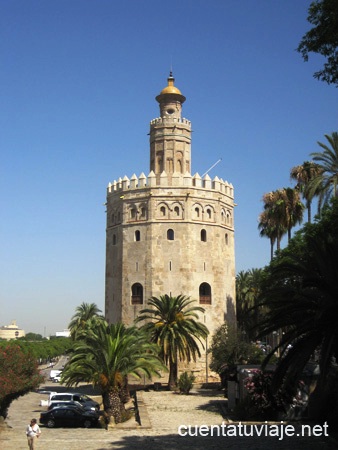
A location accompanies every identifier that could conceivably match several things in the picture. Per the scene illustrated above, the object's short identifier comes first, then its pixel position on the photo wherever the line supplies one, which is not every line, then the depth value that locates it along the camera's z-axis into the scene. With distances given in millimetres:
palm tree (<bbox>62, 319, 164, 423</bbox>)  24375
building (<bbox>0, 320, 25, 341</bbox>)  189500
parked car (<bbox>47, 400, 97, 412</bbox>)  25734
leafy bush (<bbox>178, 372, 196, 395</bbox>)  32875
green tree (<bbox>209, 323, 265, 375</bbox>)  33156
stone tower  39844
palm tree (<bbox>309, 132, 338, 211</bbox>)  28766
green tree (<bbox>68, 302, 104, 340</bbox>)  50475
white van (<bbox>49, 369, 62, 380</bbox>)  55403
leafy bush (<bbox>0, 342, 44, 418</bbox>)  24641
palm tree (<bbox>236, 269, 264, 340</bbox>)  50500
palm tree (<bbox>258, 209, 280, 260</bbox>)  41856
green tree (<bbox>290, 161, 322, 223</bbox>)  33750
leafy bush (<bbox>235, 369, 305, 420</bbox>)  19984
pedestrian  15000
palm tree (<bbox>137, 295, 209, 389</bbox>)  33812
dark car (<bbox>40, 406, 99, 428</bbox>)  24578
